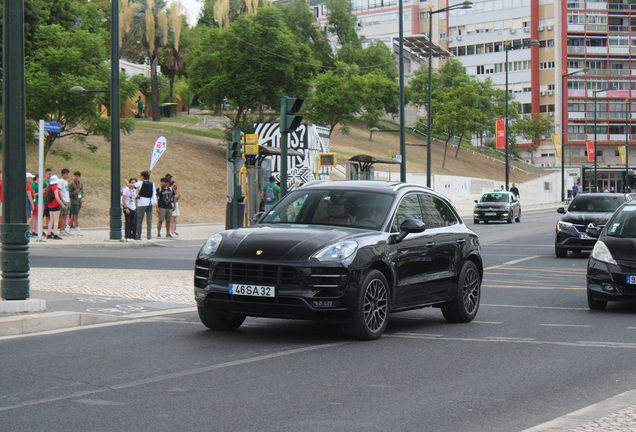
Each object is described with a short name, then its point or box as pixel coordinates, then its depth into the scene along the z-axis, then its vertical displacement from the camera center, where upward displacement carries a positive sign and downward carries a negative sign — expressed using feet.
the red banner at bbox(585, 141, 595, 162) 264.93 +20.11
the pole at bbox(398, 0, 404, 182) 113.29 +14.29
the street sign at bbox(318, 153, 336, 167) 126.34 +8.51
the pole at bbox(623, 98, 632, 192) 338.40 +43.80
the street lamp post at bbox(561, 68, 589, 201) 235.50 +7.02
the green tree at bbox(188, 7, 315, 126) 171.32 +31.81
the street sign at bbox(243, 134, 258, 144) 100.32 +9.33
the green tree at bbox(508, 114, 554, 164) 297.33 +31.77
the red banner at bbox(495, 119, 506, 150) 210.18 +21.03
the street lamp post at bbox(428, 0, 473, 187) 132.82 +11.14
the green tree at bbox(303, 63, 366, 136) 214.90 +30.19
